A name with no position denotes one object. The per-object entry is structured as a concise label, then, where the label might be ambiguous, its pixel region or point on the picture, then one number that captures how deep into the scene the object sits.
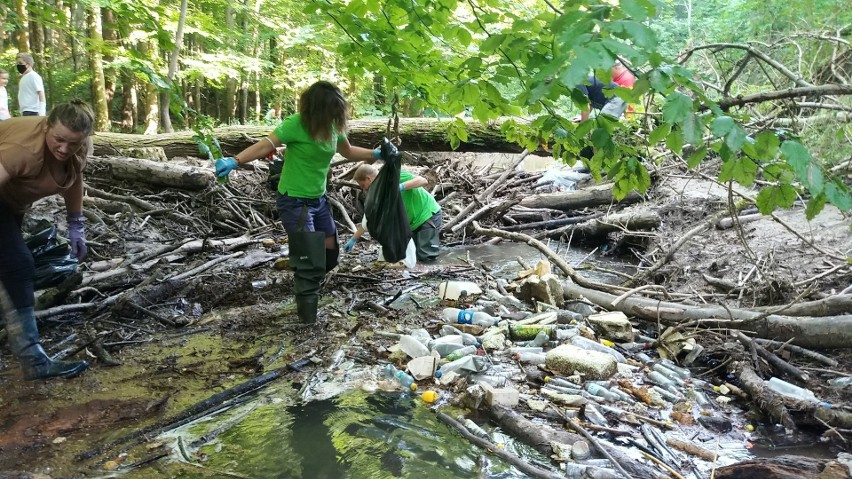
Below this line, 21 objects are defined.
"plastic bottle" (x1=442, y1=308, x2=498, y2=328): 4.02
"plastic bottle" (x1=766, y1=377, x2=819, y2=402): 2.90
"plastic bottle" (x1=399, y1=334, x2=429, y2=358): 3.41
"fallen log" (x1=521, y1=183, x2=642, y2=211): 8.08
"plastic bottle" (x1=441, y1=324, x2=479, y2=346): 3.69
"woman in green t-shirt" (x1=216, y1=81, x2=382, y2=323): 3.67
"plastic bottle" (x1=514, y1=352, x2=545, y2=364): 3.43
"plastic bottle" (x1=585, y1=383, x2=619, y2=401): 2.96
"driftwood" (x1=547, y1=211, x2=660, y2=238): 6.79
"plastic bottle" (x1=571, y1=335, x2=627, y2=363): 3.46
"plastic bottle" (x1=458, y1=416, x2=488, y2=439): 2.58
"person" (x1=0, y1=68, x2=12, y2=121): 7.18
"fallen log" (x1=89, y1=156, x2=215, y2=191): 7.08
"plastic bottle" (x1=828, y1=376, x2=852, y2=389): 2.99
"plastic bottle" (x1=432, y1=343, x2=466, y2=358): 3.50
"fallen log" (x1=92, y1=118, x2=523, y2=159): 7.98
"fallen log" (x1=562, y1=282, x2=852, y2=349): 3.25
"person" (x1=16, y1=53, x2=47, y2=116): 7.29
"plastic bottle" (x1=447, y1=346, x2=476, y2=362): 3.40
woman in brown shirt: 2.70
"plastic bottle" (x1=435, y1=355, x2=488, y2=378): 3.23
